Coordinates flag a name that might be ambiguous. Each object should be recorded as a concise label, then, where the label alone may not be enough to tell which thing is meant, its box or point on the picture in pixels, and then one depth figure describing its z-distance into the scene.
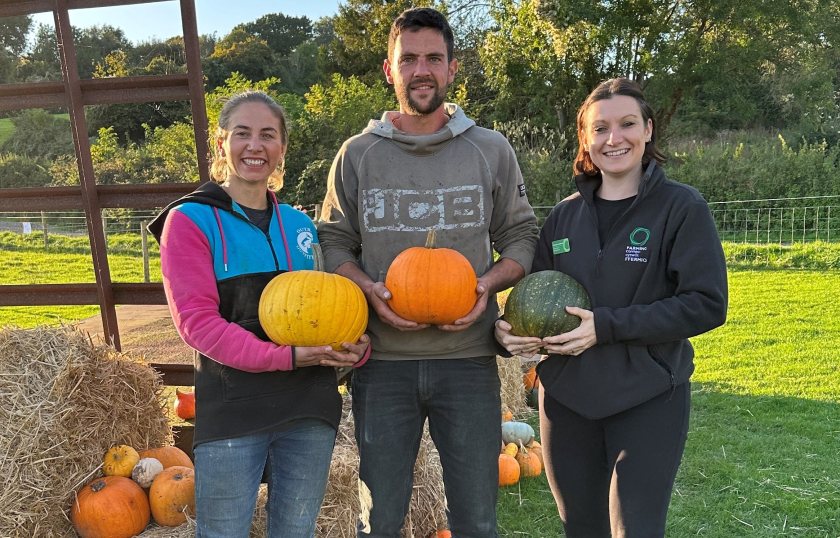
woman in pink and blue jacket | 2.17
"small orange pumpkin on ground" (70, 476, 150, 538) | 3.09
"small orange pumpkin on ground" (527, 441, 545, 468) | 4.75
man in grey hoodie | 2.56
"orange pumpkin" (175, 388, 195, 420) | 4.69
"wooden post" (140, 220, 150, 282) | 6.79
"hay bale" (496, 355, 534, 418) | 5.64
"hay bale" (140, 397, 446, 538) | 3.22
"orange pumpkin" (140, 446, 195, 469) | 3.50
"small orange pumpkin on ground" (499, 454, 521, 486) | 4.40
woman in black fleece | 2.21
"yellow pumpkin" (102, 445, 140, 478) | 3.30
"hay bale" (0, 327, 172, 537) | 3.02
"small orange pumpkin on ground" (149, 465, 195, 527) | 3.21
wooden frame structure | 3.42
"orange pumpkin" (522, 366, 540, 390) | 6.19
